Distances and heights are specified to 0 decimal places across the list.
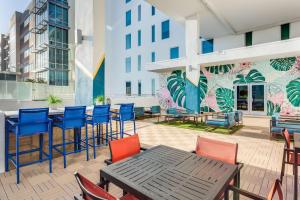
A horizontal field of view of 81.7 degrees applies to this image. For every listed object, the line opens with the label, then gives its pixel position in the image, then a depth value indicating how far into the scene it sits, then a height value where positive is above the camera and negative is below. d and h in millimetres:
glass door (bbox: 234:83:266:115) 10016 +40
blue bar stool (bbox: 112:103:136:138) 4570 -397
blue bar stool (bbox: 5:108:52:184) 2771 -447
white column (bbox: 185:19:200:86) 9125 +2742
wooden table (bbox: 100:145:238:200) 1106 -589
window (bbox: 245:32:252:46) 11162 +3889
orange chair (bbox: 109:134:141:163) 1850 -555
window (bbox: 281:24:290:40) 9891 +3870
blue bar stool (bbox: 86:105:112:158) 3877 -371
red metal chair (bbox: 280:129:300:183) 2421 -704
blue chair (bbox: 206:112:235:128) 6542 -875
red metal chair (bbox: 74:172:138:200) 985 -558
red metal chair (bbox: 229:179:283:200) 991 -575
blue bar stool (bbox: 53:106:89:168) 3334 -399
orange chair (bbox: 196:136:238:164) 1807 -565
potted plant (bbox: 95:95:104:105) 6148 -47
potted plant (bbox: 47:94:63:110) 4008 -54
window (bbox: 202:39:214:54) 12516 +3866
